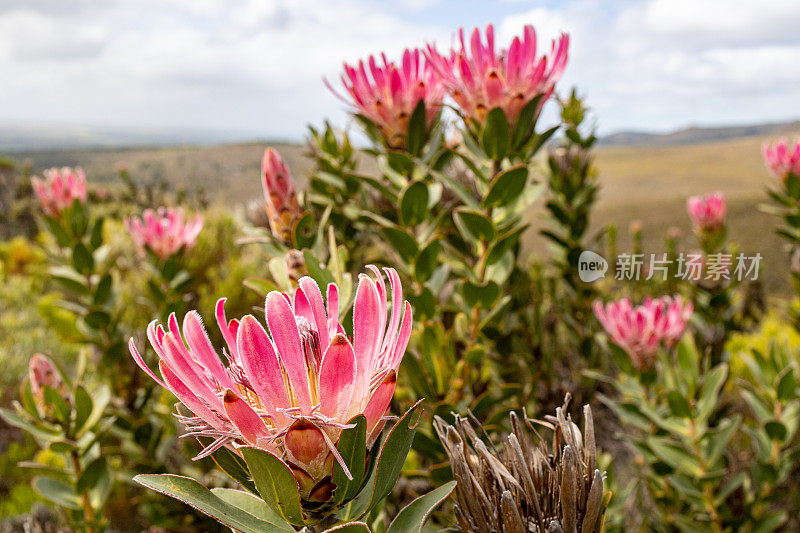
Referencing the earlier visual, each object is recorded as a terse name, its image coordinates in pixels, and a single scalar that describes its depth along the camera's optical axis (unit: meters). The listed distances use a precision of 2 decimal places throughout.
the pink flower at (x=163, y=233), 0.63
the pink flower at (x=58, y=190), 0.65
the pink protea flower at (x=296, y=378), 0.25
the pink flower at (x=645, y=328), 0.65
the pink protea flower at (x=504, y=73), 0.43
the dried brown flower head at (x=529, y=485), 0.29
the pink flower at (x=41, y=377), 0.49
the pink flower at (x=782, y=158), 0.73
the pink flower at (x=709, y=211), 0.91
